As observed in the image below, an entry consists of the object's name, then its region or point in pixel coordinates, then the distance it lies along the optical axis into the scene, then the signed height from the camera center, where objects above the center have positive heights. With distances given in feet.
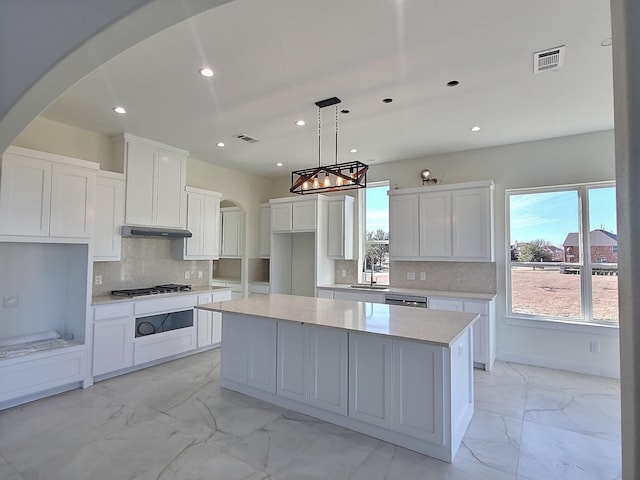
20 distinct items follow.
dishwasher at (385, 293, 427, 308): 15.49 -2.02
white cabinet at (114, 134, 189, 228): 14.56 +3.28
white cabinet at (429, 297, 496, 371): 14.32 -2.95
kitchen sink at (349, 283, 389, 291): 17.66 -1.63
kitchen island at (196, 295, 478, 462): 8.20 -3.06
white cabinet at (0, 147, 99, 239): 10.73 +1.95
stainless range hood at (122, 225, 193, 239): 14.21 +0.94
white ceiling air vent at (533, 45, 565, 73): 8.45 +5.00
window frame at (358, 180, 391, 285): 19.61 +1.13
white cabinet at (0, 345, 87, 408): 10.42 -3.84
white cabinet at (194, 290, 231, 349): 16.50 -3.35
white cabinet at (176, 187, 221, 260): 17.02 +1.47
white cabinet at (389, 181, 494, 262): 15.23 +1.56
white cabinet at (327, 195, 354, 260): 18.75 +1.49
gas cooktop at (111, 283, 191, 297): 14.39 -1.59
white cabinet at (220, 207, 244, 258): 21.74 +1.45
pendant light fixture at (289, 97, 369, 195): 9.96 +2.30
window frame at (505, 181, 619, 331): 14.24 -0.34
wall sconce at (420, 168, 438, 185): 17.27 +3.94
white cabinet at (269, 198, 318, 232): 18.98 +2.27
